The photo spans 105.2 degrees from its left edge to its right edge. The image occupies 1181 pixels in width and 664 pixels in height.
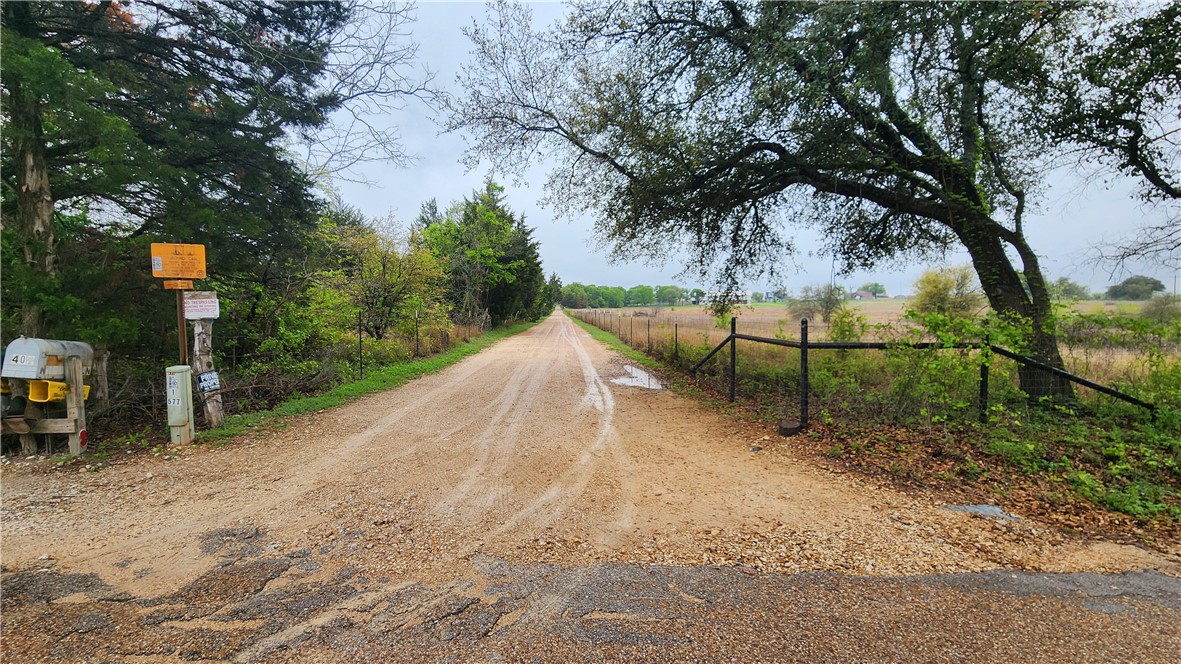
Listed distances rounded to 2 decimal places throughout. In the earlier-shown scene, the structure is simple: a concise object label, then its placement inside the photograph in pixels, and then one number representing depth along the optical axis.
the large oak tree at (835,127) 5.40
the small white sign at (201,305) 5.67
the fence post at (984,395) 5.09
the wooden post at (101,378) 5.73
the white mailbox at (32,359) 4.68
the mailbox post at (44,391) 4.70
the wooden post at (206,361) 5.88
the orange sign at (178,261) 5.40
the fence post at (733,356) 7.86
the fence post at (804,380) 5.79
